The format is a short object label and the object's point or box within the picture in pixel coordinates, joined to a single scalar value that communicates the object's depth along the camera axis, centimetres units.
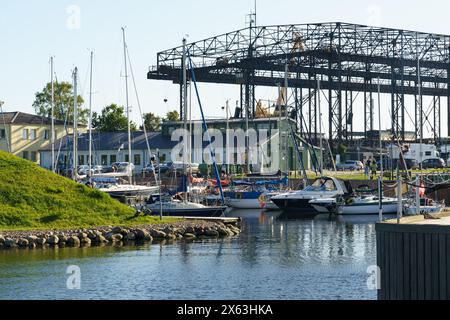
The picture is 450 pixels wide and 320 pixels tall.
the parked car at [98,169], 9746
